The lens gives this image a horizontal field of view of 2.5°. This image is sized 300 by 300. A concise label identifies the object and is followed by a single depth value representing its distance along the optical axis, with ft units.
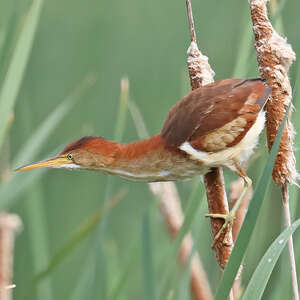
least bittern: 18.94
